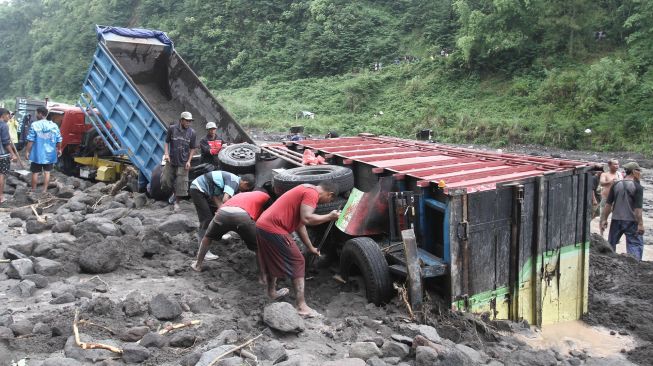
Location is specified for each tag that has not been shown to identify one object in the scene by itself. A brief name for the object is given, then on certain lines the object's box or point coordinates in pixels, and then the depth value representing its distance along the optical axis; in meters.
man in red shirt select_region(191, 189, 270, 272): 5.66
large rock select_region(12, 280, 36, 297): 5.17
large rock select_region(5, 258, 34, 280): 5.57
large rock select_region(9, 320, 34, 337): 4.24
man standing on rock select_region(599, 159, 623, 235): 8.14
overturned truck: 4.93
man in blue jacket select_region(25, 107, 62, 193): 9.69
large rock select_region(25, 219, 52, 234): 7.48
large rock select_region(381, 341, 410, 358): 4.15
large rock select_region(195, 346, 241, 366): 3.77
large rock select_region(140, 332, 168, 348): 4.11
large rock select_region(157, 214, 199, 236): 7.38
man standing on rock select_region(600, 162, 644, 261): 7.36
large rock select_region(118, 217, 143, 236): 7.03
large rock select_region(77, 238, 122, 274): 5.74
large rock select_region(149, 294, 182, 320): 4.67
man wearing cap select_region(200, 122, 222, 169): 8.52
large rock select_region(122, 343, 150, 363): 3.88
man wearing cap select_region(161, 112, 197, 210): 8.32
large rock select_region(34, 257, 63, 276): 5.64
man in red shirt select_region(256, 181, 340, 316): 5.00
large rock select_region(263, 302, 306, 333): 4.46
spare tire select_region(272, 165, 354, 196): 5.69
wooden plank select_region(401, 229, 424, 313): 4.85
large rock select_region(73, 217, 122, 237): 6.92
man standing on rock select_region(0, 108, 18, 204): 9.05
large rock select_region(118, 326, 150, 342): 4.25
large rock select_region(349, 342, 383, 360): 4.09
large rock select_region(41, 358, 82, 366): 3.65
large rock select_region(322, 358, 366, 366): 3.83
